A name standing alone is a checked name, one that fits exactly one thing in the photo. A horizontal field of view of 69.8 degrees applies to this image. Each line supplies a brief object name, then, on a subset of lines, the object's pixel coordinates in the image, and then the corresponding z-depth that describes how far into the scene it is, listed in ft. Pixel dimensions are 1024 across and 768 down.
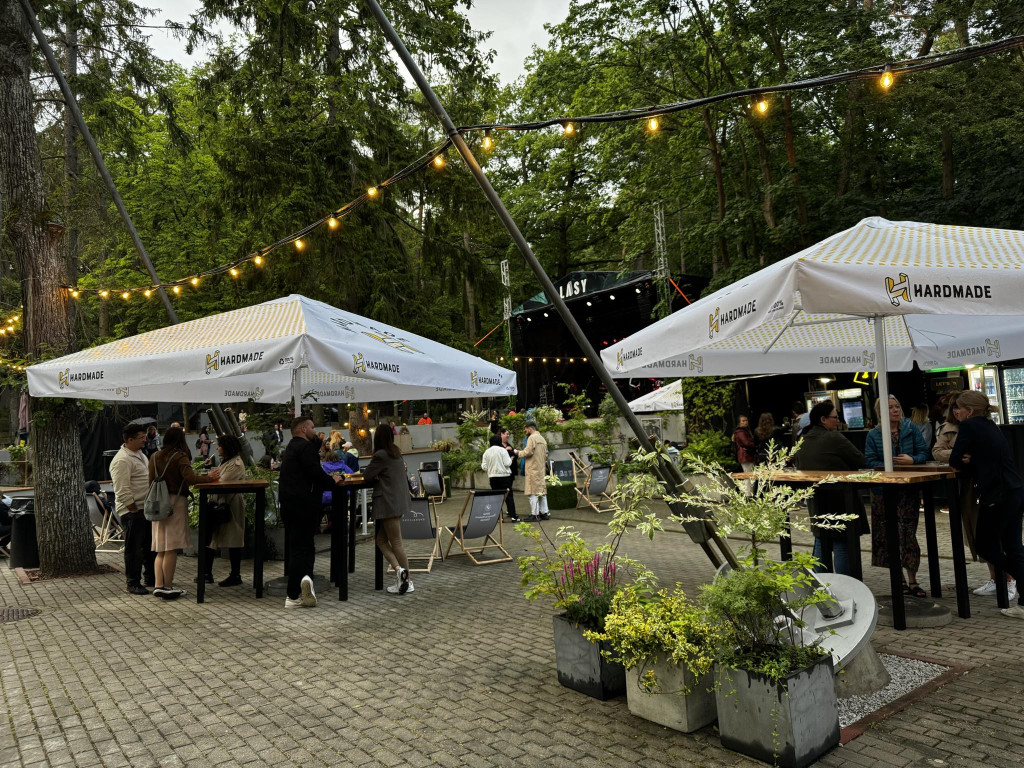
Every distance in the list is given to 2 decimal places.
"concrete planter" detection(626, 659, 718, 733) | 12.10
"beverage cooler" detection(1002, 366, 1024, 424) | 42.16
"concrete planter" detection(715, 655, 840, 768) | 10.61
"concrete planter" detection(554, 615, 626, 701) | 13.75
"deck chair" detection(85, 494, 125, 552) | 34.78
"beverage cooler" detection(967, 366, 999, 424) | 43.29
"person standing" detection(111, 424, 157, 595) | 25.54
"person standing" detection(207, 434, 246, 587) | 25.88
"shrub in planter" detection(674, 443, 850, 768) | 10.66
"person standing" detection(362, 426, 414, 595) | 23.43
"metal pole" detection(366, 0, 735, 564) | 15.56
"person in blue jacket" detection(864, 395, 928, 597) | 19.56
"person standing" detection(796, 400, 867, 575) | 18.90
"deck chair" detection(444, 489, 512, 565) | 27.96
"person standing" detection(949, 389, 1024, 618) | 17.53
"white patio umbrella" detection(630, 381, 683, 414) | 59.06
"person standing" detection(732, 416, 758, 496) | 40.34
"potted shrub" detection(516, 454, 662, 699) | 13.78
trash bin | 31.68
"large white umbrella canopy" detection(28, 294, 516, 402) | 20.17
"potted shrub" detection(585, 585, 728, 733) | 11.72
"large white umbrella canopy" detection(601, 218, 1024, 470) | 14.33
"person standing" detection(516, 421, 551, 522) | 40.27
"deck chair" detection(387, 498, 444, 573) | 27.04
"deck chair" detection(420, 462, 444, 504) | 44.11
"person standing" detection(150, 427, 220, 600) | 23.85
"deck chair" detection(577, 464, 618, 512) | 43.65
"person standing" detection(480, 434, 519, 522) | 38.63
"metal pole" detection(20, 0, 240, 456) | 29.43
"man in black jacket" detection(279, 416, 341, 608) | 21.88
